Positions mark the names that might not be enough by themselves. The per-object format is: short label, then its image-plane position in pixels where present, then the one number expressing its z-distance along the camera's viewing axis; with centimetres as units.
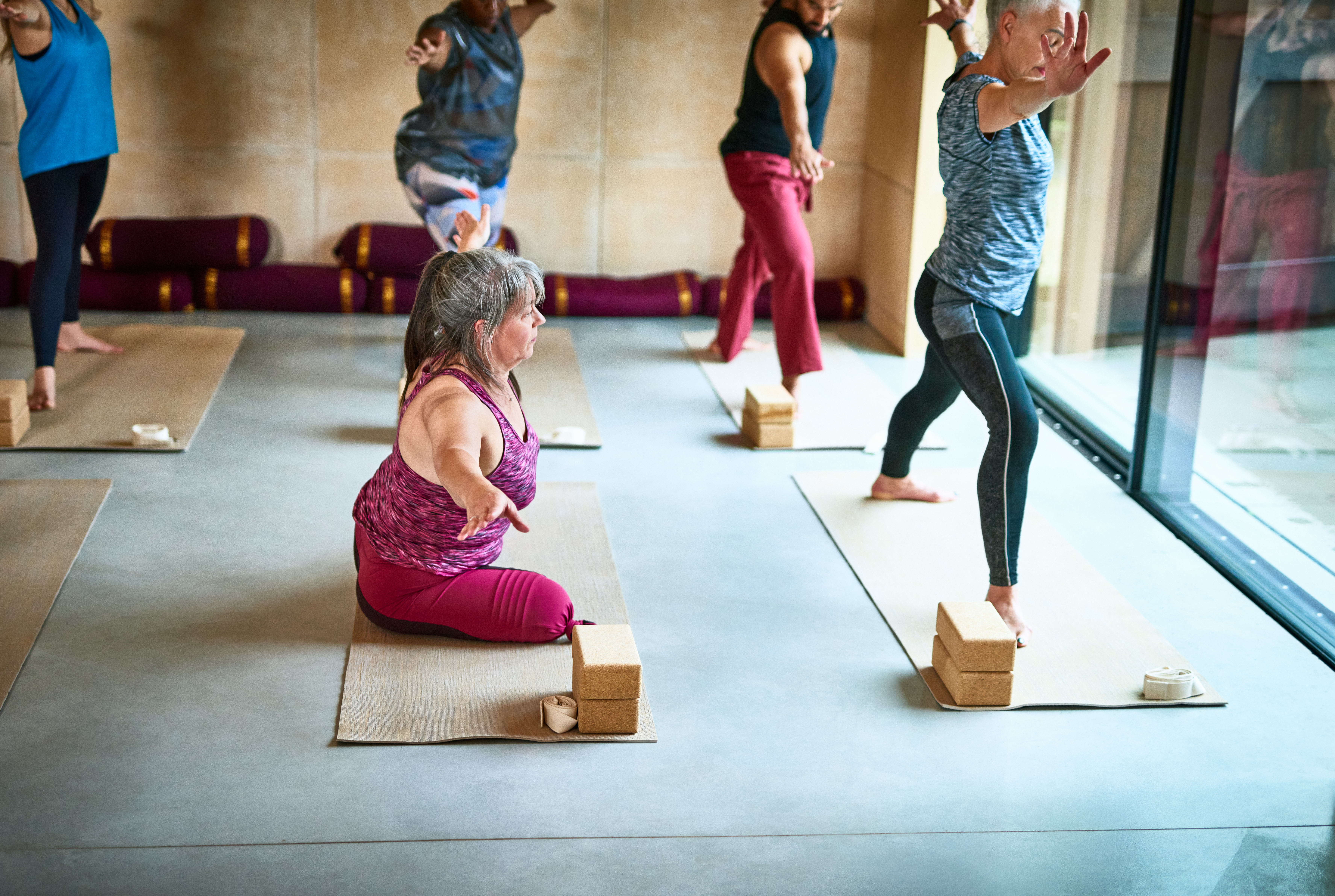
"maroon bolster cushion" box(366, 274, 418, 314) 622
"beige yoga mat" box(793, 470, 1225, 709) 306
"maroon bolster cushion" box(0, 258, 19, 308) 596
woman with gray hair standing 300
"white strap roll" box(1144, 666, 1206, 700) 297
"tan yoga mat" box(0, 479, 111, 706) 308
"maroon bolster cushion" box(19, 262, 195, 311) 601
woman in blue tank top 448
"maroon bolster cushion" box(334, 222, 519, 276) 621
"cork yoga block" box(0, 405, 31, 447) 427
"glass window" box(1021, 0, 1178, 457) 458
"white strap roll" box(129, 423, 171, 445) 432
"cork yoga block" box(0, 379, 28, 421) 428
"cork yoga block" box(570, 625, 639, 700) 270
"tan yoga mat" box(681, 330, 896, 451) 476
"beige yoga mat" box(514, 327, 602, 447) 462
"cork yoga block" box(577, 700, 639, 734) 274
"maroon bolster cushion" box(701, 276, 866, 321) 641
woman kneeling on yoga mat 281
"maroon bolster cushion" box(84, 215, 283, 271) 602
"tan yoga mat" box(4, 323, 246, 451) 444
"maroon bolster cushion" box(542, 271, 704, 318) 636
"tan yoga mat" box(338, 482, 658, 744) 274
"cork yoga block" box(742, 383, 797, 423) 456
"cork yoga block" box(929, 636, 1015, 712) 291
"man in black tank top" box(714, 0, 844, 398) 461
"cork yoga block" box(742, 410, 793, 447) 458
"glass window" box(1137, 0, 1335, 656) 355
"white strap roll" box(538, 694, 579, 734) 274
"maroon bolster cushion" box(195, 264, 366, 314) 615
